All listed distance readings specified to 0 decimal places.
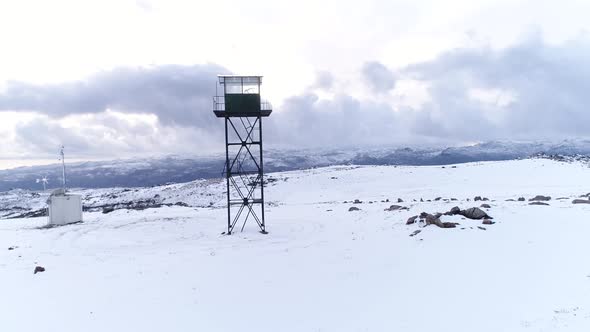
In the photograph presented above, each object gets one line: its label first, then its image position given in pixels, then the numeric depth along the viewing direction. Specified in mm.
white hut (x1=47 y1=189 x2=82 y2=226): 36125
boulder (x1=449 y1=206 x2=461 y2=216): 22747
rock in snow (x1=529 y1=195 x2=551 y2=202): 28769
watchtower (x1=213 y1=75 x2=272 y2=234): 27000
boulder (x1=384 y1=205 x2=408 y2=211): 29631
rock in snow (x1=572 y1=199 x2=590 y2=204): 24336
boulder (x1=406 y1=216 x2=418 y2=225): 23234
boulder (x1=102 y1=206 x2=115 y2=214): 44450
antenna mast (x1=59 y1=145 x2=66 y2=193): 37925
